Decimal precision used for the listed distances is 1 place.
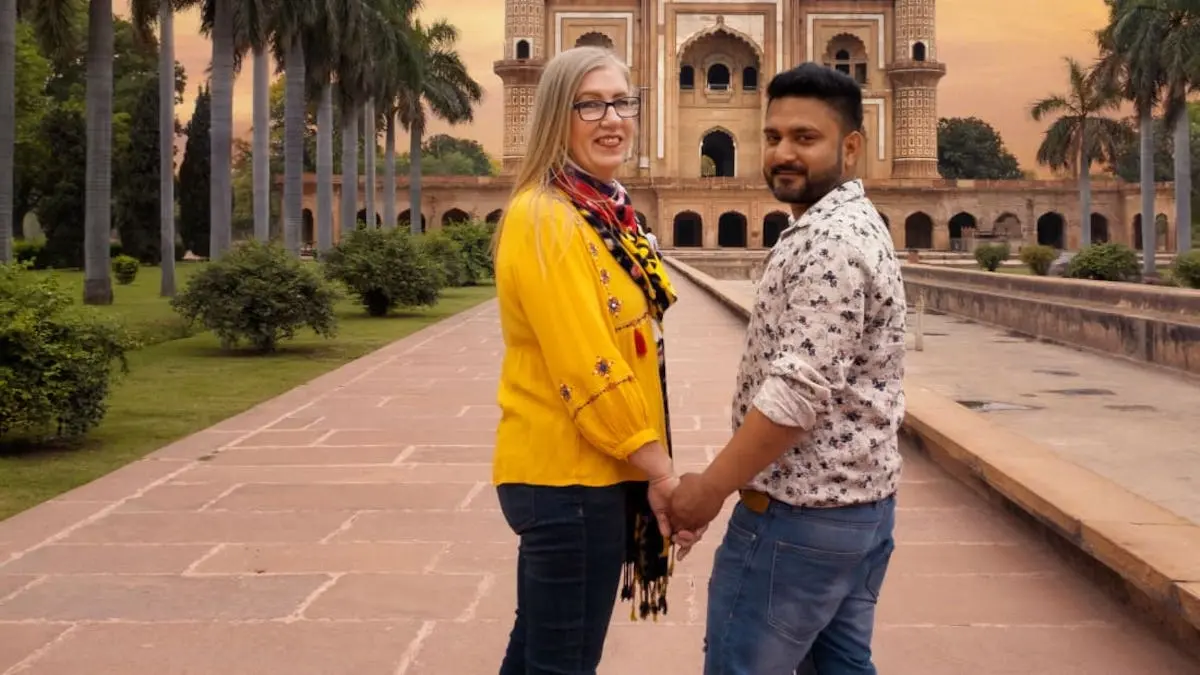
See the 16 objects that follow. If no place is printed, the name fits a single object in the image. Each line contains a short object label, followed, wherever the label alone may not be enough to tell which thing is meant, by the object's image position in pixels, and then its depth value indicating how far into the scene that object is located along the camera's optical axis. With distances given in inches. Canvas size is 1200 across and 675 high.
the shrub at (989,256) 1384.1
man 81.6
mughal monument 2078.0
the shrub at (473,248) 1160.2
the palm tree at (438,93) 1528.1
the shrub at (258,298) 512.1
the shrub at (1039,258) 1245.7
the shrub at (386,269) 724.0
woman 87.0
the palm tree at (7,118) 624.4
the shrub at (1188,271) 809.5
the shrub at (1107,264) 1020.5
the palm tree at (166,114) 857.5
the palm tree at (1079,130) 1547.7
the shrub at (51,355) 267.6
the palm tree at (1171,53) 1059.7
